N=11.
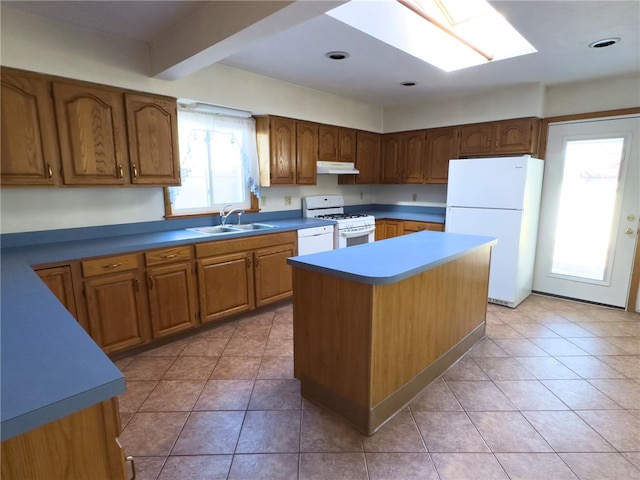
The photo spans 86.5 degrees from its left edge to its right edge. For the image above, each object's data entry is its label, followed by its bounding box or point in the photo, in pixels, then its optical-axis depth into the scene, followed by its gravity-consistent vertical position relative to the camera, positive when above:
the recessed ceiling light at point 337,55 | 2.84 +1.10
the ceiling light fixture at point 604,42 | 2.53 +1.08
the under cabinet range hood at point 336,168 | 4.25 +0.23
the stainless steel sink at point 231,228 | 3.33 -0.43
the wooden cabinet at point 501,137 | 3.79 +0.56
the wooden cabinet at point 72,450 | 0.71 -0.58
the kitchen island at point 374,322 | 1.82 -0.80
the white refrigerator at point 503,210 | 3.51 -0.26
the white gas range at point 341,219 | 4.10 -0.41
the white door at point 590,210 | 3.49 -0.26
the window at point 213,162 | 3.32 +0.25
